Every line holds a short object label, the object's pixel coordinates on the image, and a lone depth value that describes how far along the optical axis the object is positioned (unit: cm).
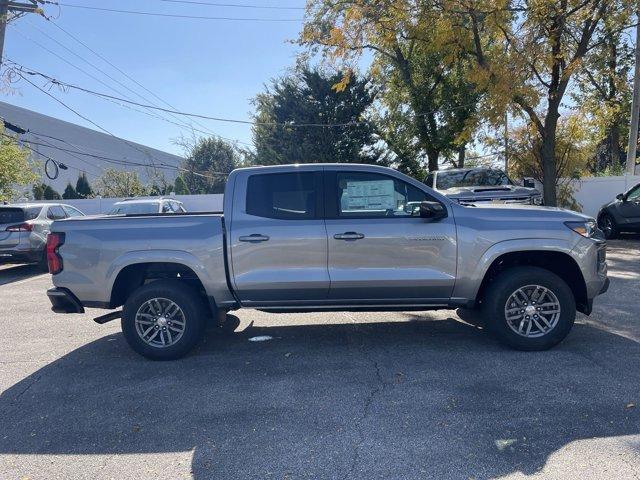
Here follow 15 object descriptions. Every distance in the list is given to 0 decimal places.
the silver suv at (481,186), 1148
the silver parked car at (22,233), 1107
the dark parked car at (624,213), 1320
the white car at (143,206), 1341
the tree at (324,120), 2498
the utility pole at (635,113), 1595
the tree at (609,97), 1791
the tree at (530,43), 1312
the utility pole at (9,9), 1456
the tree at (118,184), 3109
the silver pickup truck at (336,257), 504
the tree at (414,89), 1595
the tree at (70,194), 2909
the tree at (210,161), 4275
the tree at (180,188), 3208
